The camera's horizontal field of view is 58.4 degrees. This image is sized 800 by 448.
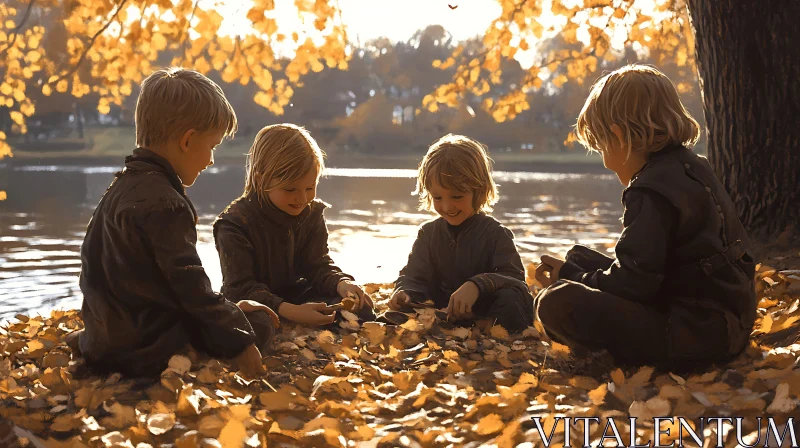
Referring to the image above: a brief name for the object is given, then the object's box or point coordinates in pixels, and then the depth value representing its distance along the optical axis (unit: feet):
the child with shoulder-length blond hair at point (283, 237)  12.16
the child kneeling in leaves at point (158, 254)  8.83
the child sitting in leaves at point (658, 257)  8.46
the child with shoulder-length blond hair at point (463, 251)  12.43
